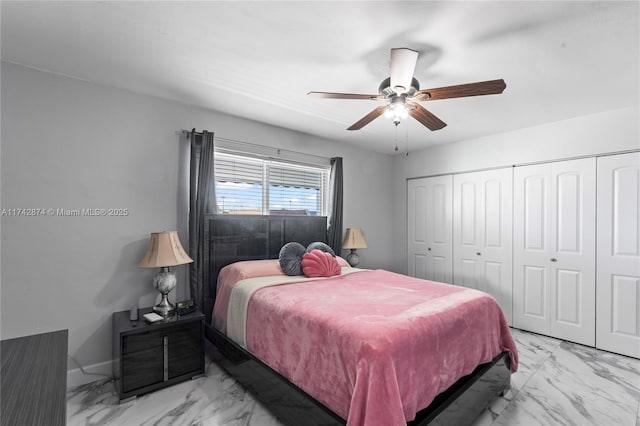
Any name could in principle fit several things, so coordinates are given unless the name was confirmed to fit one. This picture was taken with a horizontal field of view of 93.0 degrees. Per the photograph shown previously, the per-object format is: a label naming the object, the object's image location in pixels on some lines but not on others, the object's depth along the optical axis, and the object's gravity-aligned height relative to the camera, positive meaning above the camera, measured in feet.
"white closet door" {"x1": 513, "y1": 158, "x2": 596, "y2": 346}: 10.65 -1.26
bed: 4.95 -2.53
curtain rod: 9.77 +2.54
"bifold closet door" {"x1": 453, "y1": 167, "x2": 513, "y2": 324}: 12.59 -0.77
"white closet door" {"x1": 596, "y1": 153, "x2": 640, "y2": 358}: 9.75 -1.27
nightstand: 7.22 -3.55
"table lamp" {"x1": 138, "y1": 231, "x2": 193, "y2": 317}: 8.13 -1.28
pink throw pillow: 9.70 -1.67
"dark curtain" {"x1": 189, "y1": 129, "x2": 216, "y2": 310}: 9.51 +0.38
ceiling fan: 5.65 +2.57
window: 10.84 +1.06
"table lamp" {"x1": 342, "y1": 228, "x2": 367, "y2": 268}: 13.93 -1.32
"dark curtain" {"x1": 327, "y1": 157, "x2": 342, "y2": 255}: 13.42 +0.29
